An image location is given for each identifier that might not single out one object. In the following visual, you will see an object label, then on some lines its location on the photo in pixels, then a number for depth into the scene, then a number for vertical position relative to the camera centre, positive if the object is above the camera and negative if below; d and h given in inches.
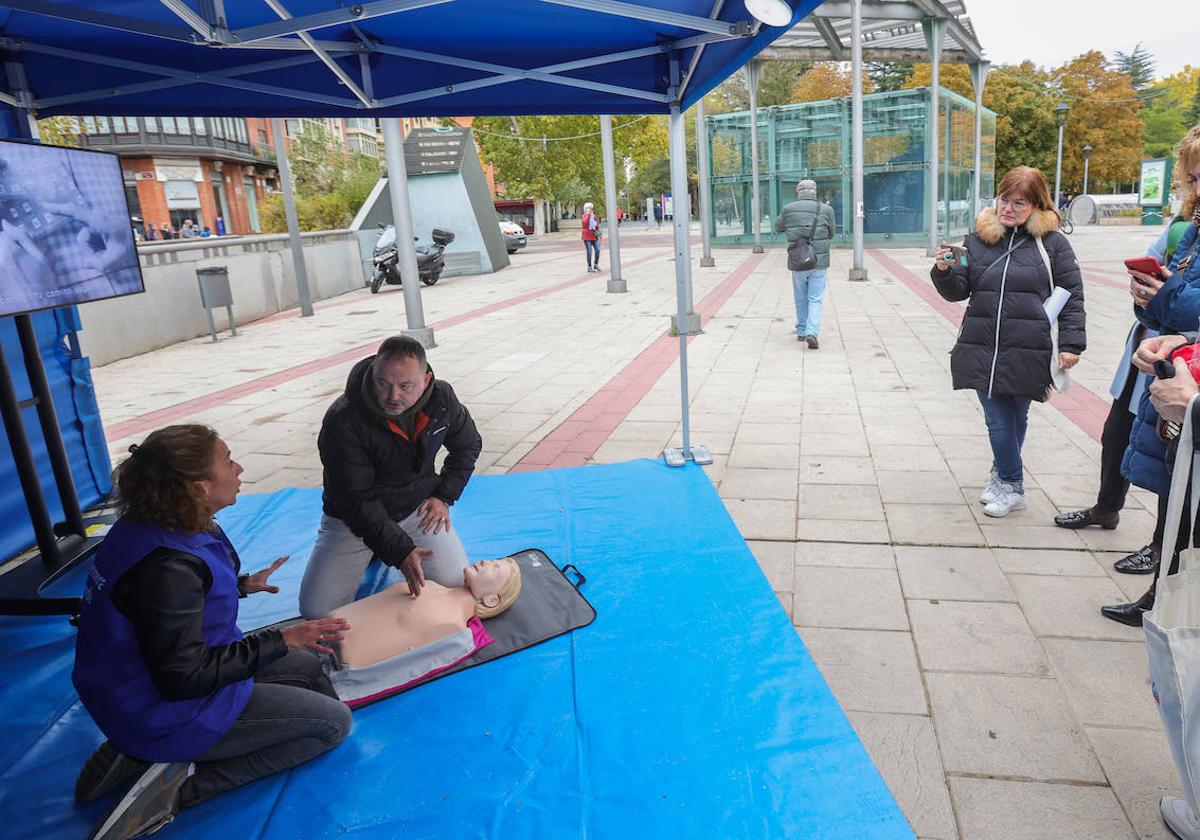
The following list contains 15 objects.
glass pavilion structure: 911.0 +42.0
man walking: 341.1 -16.8
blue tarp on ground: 89.7 -64.6
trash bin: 470.6 -20.9
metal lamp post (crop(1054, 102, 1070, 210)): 1270.9 +102.7
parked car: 1215.5 -16.9
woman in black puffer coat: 150.1 -21.1
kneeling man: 120.9 -38.6
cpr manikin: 113.5 -57.7
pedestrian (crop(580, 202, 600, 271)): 799.7 -12.5
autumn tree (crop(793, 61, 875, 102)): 1908.2 +273.6
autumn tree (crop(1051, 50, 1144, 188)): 1672.0 +123.0
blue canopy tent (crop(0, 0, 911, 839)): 93.0 +32.5
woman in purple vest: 80.8 -41.9
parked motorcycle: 699.4 -21.2
